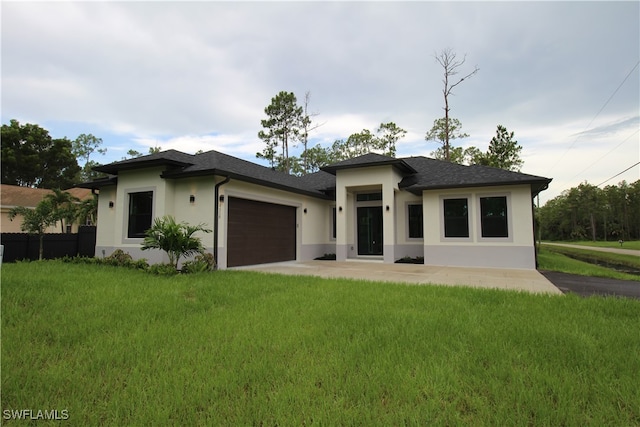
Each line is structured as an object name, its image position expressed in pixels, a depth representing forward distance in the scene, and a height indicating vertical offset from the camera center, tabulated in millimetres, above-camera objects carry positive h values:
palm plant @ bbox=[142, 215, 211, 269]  8258 -202
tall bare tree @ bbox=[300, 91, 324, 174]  26647 +9520
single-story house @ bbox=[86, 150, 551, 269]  10328 +872
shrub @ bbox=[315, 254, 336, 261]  14598 -1245
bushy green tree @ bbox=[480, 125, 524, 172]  21500 +5831
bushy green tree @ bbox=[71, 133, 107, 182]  34688 +9691
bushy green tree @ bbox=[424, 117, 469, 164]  25391 +8096
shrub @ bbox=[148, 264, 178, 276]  8020 -1011
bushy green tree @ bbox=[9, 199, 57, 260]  11344 +496
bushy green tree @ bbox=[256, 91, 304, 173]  27000 +9493
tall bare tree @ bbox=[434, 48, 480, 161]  20158 +10935
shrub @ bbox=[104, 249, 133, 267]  9758 -903
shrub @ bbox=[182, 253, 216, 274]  8625 -949
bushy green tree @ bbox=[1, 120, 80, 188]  26067 +6561
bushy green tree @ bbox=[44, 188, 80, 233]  12125 +1213
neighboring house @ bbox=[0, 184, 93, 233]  18406 +1947
